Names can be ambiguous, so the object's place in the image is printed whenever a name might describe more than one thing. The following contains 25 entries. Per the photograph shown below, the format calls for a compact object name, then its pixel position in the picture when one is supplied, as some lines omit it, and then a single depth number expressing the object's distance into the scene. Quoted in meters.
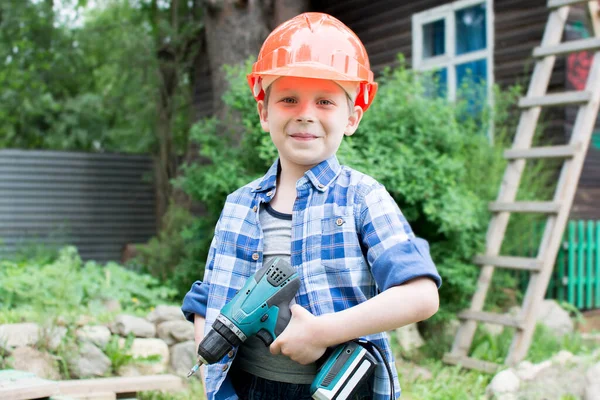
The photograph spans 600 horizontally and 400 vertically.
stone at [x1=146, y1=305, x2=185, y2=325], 5.05
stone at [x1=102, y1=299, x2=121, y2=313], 5.48
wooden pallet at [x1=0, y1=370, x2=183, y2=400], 3.21
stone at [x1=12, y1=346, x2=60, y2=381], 4.33
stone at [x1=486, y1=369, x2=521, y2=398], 4.14
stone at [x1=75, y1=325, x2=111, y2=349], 4.63
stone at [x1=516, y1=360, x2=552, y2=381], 4.38
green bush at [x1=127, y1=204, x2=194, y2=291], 6.71
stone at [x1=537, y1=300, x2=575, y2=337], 6.07
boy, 1.58
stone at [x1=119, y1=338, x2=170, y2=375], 4.71
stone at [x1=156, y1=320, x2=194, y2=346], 4.95
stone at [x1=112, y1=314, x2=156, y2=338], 4.80
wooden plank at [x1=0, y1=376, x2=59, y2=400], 2.91
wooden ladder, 4.90
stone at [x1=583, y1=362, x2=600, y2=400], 3.89
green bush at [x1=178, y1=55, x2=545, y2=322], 5.22
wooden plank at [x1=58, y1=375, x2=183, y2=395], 3.90
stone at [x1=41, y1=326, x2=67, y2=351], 4.51
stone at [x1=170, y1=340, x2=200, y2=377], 4.87
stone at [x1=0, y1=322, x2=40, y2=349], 4.39
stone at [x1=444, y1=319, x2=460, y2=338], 5.61
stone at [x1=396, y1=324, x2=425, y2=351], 5.29
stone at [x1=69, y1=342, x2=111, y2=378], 4.47
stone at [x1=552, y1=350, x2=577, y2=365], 4.55
